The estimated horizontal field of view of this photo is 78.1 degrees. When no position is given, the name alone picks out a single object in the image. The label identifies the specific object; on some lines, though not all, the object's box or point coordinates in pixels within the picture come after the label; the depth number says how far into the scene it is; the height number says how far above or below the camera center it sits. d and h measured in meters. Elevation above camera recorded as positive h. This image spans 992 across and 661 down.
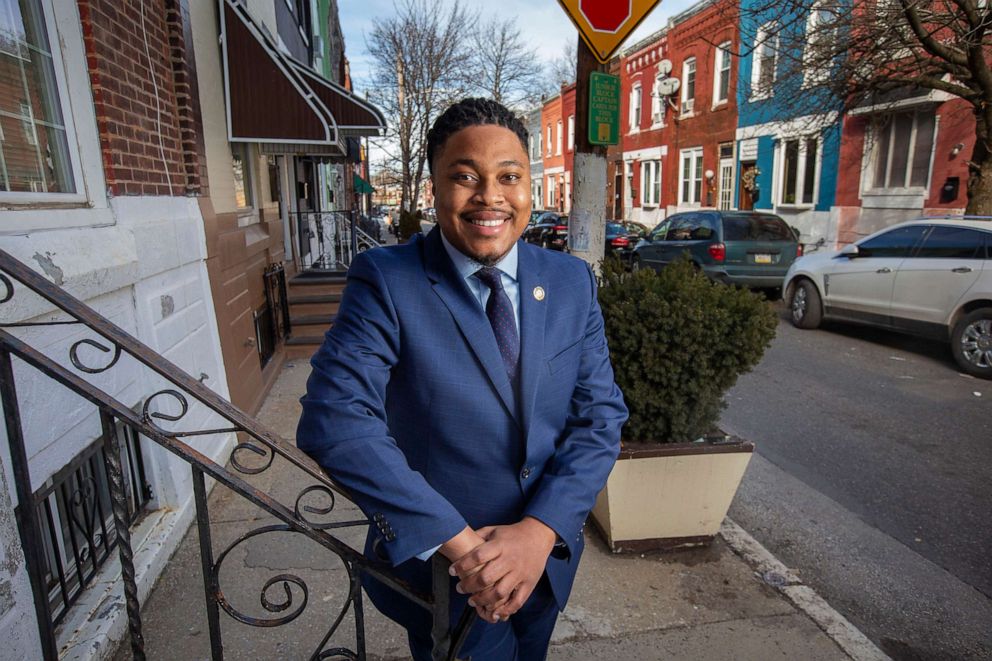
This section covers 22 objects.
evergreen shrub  3.02 -0.78
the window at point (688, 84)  24.04 +4.17
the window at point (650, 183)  27.64 +0.39
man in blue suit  1.30 -0.47
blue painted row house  14.23 +0.77
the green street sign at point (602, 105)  3.90 +0.55
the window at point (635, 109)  28.97 +3.91
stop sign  3.59 +1.04
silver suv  6.62 -1.19
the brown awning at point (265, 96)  5.38 +0.98
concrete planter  3.05 -1.50
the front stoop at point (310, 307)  7.84 -1.42
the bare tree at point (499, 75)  24.81 +4.87
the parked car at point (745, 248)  10.80 -1.02
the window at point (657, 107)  26.36 +3.64
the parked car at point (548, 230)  20.36 -1.22
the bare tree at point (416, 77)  20.67 +4.14
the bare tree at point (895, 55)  8.11 +1.92
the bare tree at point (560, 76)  40.09 +7.75
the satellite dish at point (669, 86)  22.30 +3.75
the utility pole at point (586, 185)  3.95 +0.06
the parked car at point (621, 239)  16.42 -1.27
